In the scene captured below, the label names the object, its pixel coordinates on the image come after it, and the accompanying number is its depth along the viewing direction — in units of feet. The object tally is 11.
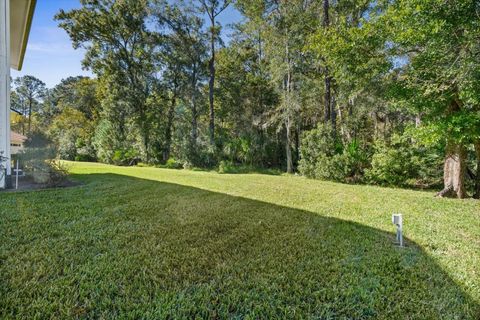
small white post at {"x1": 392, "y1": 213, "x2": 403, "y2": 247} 10.04
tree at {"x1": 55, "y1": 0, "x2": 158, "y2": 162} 57.36
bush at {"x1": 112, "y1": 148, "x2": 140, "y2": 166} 63.21
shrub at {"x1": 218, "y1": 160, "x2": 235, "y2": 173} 45.88
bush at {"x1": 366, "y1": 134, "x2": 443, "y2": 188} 27.71
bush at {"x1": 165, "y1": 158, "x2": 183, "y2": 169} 54.34
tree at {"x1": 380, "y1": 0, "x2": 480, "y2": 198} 16.12
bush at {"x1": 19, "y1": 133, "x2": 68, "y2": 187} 22.80
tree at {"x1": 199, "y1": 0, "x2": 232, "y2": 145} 53.62
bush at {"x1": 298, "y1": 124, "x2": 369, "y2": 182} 31.73
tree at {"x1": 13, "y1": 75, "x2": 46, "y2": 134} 132.36
